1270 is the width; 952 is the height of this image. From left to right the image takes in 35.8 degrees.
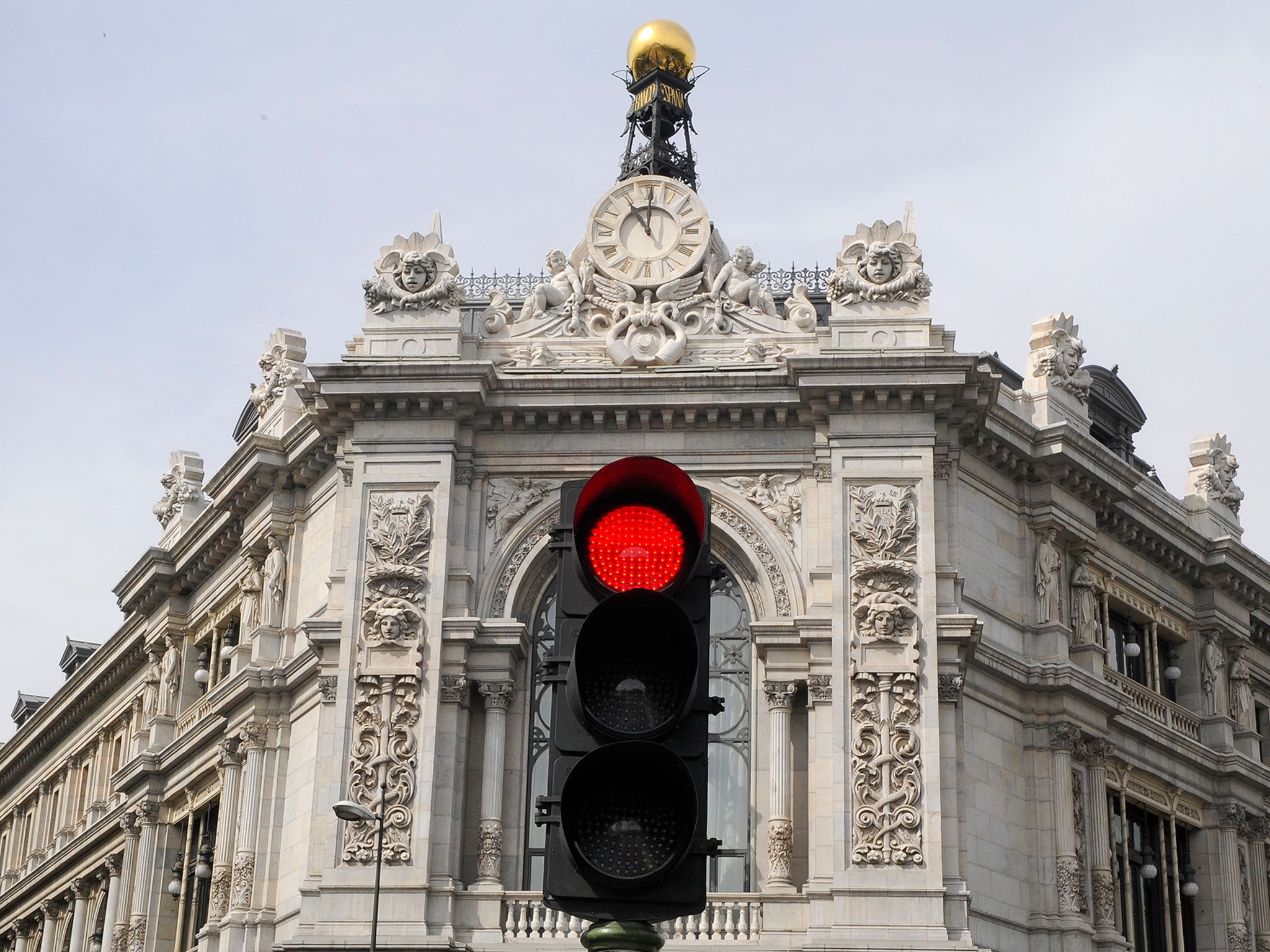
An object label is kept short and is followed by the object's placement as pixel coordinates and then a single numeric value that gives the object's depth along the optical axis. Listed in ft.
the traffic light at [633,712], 22.65
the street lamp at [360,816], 89.76
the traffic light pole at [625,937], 22.80
